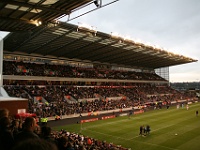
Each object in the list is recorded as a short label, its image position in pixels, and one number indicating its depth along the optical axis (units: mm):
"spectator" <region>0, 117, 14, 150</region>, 3398
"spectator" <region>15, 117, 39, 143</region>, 3532
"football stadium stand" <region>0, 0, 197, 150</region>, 19061
